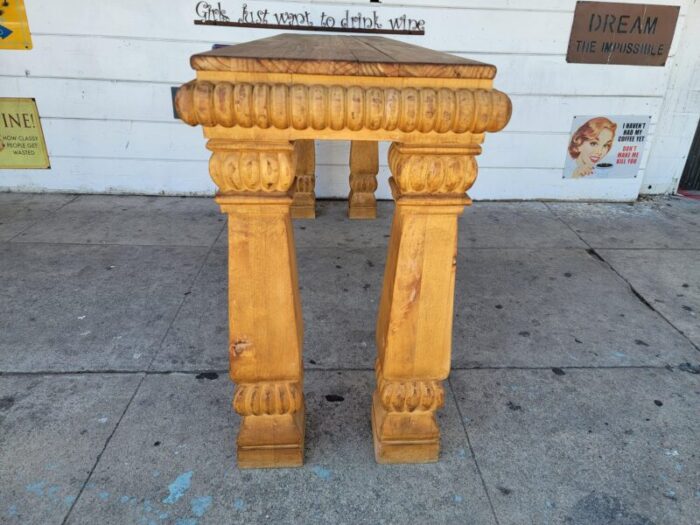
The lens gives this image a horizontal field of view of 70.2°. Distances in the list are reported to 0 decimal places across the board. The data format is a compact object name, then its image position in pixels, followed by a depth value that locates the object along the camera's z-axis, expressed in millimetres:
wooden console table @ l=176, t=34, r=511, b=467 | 1251
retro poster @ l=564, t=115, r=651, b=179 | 4371
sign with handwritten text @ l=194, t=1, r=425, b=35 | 3883
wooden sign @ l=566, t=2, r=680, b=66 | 4051
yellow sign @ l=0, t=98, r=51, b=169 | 4129
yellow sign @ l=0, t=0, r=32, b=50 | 3854
